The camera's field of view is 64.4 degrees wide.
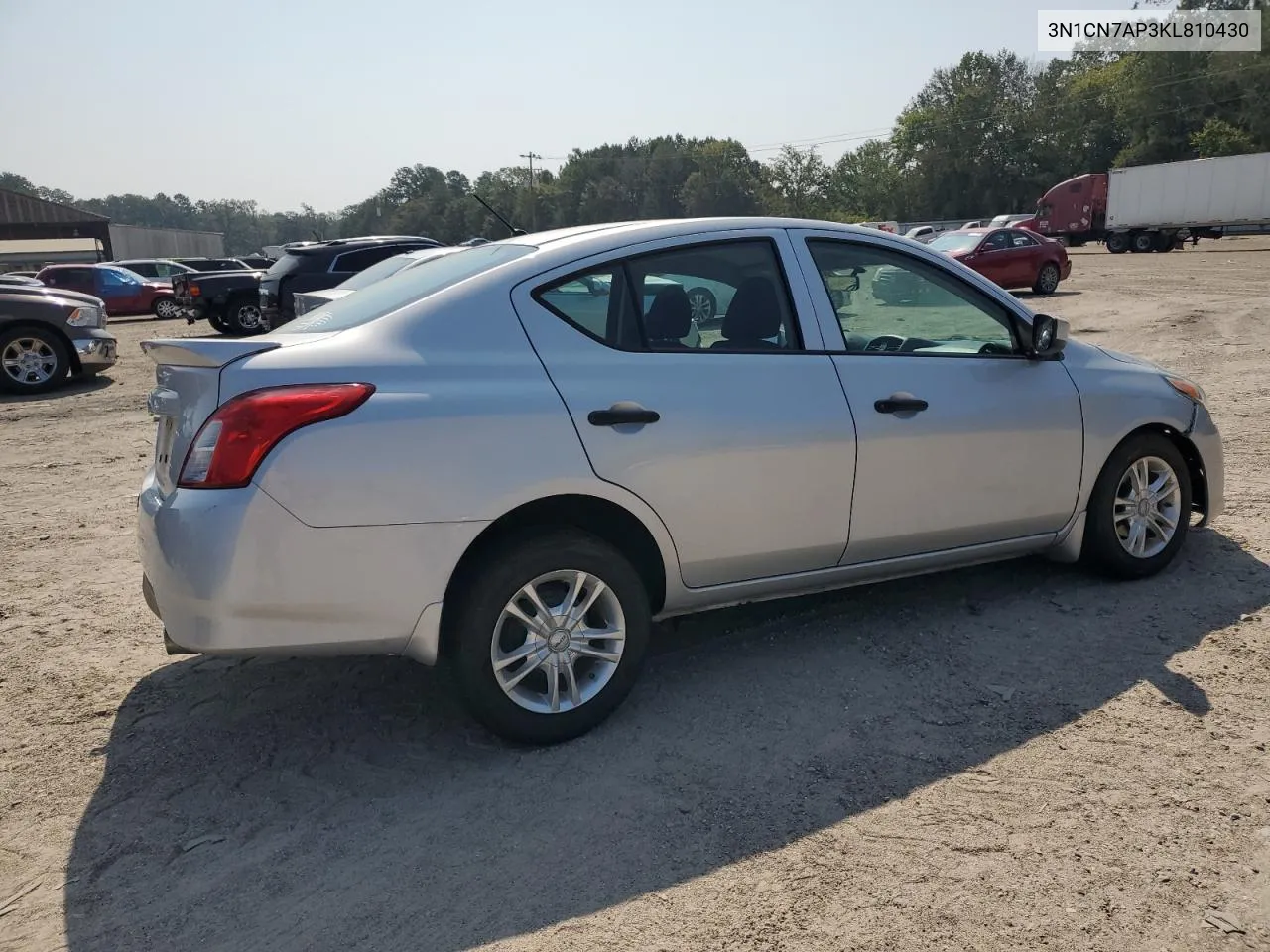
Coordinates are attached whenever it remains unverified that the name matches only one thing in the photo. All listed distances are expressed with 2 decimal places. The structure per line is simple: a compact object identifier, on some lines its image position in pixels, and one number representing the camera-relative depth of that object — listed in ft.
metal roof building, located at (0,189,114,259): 197.36
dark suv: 47.75
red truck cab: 149.28
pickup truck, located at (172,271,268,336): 61.52
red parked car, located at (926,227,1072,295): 69.41
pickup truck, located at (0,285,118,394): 39.60
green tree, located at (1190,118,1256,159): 201.95
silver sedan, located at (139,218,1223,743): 10.02
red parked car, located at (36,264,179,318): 80.02
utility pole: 309.42
